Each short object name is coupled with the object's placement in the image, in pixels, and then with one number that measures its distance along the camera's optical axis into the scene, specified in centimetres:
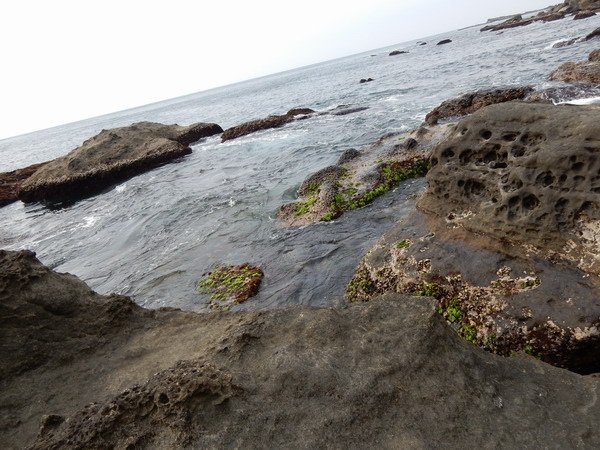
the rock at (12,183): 3102
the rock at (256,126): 3459
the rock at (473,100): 1880
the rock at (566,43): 3659
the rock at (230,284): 848
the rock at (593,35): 3584
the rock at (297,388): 288
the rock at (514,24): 8994
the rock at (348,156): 1487
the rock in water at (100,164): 2764
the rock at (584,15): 6482
